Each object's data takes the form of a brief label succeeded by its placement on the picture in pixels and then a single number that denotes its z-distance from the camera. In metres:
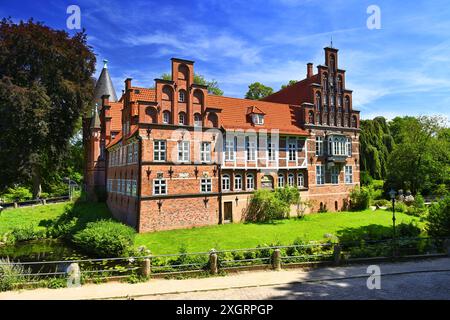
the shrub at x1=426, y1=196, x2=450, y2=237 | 17.47
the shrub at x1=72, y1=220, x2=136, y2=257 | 18.39
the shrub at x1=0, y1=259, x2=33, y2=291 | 10.76
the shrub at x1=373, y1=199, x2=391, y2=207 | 35.09
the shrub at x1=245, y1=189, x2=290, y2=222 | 25.89
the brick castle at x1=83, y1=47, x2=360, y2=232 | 22.91
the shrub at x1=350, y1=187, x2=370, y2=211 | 31.89
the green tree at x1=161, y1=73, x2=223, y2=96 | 46.09
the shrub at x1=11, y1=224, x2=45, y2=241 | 24.88
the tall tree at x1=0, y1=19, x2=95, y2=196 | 26.02
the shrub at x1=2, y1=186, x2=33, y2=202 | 38.38
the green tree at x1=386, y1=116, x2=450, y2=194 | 38.44
